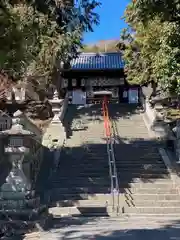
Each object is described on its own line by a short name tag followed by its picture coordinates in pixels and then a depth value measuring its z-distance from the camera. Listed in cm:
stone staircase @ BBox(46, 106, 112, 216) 913
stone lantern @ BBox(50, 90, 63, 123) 1565
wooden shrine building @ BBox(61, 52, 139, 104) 2421
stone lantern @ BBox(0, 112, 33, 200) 738
